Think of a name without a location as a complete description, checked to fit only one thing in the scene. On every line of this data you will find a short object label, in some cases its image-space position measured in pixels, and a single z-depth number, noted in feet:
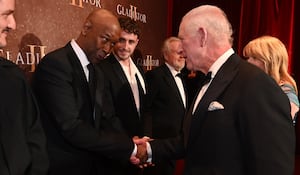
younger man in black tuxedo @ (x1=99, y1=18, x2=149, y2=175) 6.23
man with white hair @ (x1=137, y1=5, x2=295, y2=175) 3.19
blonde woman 5.48
